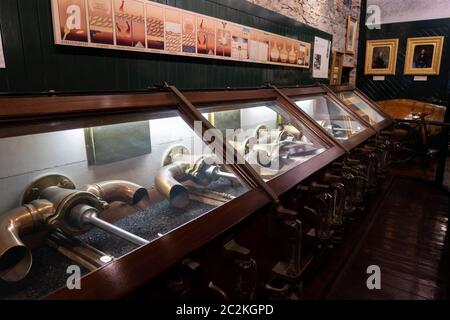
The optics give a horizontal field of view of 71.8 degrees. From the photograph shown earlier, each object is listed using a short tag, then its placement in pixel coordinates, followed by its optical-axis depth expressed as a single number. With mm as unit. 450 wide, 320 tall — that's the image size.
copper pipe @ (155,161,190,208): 1510
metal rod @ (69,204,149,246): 1166
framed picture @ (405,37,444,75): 7043
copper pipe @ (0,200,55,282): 1011
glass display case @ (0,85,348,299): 1013
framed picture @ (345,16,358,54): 6871
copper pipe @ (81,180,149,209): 1436
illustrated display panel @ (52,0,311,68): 1742
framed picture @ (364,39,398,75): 7609
